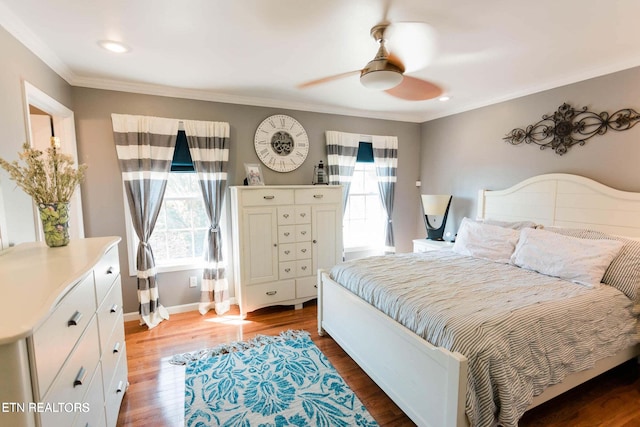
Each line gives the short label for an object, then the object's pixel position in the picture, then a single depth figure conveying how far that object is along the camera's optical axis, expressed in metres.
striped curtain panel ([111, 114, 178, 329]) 3.01
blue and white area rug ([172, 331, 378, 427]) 1.86
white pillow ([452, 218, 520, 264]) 2.78
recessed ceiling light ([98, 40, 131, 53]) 2.11
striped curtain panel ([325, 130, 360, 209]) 3.94
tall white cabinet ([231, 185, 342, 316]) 3.24
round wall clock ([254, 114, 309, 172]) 3.60
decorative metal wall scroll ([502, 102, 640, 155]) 2.54
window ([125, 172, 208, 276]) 3.36
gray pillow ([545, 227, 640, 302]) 2.09
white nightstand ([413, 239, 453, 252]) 3.64
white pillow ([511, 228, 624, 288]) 2.17
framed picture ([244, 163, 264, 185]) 3.45
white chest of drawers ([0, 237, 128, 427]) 0.79
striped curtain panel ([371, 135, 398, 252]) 4.28
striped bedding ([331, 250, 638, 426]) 1.46
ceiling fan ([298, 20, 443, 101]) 1.93
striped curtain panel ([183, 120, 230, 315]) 3.28
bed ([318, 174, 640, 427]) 1.49
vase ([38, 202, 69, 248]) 1.67
